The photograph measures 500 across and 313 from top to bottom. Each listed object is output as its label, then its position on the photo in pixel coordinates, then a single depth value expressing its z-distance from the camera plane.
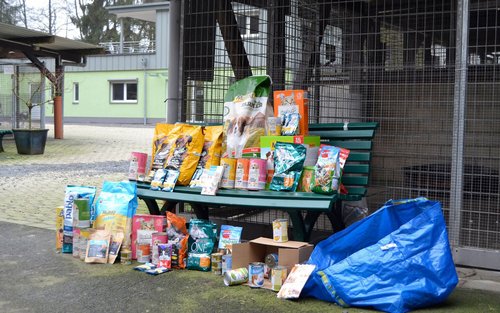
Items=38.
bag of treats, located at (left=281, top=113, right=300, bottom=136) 4.98
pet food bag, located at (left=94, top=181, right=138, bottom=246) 4.96
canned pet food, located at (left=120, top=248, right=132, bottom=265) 4.83
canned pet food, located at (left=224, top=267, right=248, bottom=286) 4.27
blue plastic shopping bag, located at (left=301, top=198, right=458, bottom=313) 3.73
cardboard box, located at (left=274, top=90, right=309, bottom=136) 5.09
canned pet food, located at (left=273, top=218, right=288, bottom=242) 4.45
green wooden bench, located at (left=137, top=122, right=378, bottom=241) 4.48
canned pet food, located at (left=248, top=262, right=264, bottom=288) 4.24
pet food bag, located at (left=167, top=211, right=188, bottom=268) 4.72
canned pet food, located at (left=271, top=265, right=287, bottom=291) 4.13
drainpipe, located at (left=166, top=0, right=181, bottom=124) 6.06
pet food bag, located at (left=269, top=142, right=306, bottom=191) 4.72
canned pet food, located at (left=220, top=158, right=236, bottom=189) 4.97
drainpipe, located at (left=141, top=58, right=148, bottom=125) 30.31
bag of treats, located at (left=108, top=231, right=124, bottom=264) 4.88
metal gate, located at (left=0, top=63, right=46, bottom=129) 17.73
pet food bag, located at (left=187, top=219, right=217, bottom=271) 4.69
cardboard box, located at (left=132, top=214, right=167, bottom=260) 4.84
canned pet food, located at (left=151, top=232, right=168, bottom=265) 4.72
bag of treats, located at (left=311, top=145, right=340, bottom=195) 4.45
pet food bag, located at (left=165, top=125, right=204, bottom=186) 5.19
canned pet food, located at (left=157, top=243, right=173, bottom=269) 4.70
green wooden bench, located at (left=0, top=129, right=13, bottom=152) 14.73
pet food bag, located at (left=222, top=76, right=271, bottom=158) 5.16
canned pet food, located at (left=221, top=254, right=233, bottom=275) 4.50
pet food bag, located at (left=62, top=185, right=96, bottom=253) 5.07
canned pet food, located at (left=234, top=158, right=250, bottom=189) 4.89
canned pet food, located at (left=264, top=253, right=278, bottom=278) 4.38
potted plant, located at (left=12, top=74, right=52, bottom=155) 14.48
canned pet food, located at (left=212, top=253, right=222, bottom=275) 4.61
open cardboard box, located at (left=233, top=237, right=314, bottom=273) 4.27
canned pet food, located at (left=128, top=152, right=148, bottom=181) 5.40
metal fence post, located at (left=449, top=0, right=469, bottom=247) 4.64
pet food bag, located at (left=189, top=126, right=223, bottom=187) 5.19
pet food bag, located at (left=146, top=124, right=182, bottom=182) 5.32
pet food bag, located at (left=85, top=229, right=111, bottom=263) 4.88
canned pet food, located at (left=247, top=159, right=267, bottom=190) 4.83
